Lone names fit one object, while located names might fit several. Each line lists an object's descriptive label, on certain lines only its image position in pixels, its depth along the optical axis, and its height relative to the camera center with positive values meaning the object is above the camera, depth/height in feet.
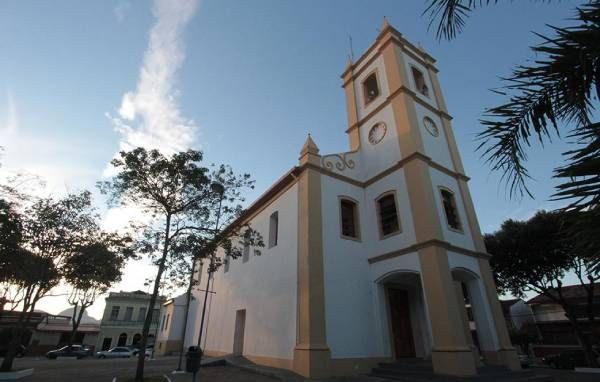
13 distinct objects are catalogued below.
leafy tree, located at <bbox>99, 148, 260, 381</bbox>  34.63 +16.16
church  32.96 +9.71
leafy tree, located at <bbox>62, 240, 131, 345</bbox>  41.83 +9.53
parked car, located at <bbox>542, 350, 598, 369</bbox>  63.00 -4.10
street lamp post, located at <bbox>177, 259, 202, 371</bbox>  36.45 +7.17
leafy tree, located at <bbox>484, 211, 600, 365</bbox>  59.57 +14.95
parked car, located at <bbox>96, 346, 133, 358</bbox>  88.43 -4.30
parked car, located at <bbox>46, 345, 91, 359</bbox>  83.66 -4.07
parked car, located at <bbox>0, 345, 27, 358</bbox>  87.18 -3.80
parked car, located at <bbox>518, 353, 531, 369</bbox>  66.07 -4.56
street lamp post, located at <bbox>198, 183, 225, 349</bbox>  38.39 +16.99
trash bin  23.81 -1.58
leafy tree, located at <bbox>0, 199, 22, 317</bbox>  37.29 +12.06
